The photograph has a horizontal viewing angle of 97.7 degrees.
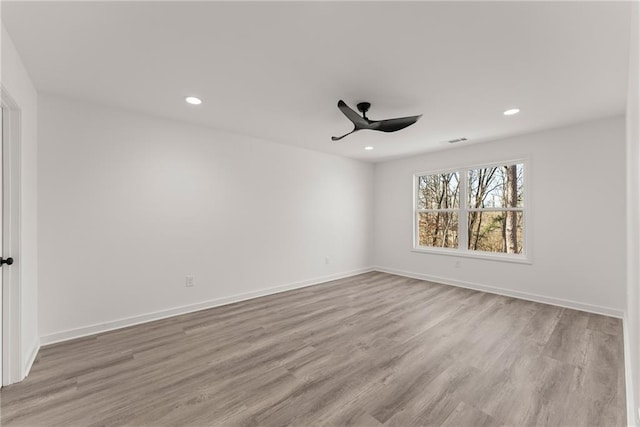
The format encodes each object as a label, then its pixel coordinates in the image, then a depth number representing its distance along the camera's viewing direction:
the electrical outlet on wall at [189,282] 3.60
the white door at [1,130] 2.00
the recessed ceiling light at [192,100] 2.86
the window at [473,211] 4.39
